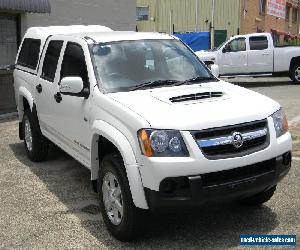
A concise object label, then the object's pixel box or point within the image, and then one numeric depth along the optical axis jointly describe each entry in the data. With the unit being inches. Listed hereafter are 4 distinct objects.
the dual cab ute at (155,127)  150.7
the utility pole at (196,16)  1254.7
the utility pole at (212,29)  1181.8
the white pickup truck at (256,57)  709.3
